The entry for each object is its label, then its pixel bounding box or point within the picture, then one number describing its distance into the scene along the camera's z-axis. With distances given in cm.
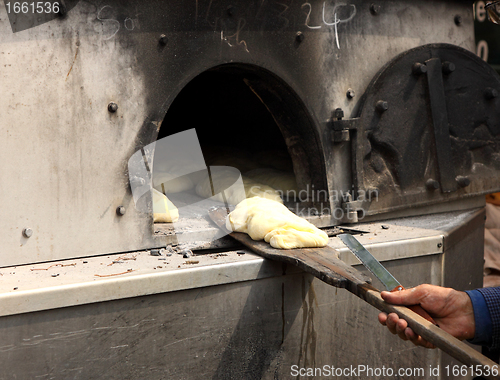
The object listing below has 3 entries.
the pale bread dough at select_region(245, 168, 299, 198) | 281
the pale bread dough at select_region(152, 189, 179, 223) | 230
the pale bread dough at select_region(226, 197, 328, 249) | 197
